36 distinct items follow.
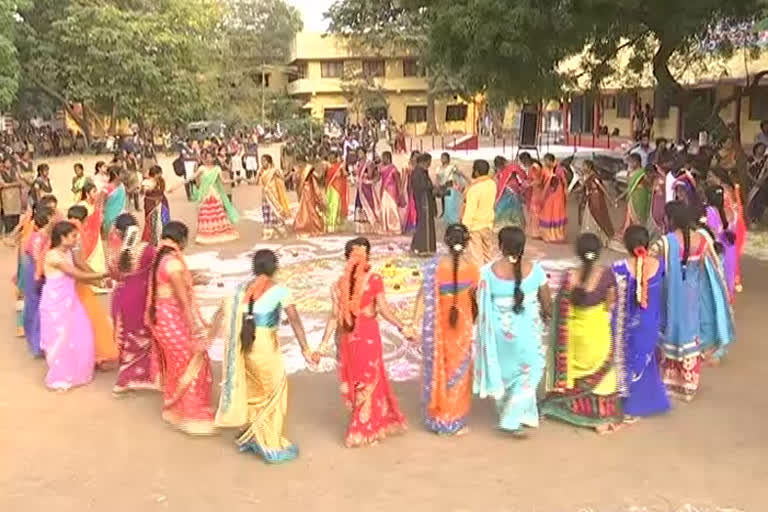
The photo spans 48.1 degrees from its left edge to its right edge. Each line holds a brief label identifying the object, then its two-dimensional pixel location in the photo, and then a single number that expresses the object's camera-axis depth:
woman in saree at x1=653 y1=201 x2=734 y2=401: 6.01
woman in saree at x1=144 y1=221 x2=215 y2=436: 5.69
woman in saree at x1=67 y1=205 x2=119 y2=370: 6.94
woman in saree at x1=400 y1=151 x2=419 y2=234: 13.16
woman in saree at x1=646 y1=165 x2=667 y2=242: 9.97
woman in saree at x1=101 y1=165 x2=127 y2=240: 10.30
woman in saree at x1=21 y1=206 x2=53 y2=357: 7.15
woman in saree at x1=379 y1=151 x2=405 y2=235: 13.20
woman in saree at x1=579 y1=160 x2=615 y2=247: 11.77
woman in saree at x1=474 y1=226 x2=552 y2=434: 5.27
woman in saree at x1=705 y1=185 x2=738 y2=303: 7.01
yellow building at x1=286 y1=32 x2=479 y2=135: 51.22
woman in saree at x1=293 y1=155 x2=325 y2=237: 13.41
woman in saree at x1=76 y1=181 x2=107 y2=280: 9.31
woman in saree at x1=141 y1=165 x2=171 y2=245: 11.55
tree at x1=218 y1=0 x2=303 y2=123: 48.41
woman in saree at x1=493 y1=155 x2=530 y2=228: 12.57
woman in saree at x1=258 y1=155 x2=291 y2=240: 13.28
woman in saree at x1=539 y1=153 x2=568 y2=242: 12.48
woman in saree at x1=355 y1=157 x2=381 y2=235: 13.36
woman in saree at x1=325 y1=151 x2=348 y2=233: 13.61
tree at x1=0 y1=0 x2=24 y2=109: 27.39
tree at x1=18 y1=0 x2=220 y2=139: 32.94
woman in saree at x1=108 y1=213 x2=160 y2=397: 6.38
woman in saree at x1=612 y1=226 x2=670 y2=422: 5.56
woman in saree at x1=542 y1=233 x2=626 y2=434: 5.34
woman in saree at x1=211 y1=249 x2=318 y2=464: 5.08
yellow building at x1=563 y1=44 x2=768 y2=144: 17.98
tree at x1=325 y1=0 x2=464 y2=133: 34.09
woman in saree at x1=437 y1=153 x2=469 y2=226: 12.64
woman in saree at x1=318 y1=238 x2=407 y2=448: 5.25
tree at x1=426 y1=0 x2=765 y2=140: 11.75
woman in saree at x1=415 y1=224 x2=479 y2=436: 5.34
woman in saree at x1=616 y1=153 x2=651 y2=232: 11.19
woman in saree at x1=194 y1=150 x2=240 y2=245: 12.98
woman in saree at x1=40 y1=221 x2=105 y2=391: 6.52
